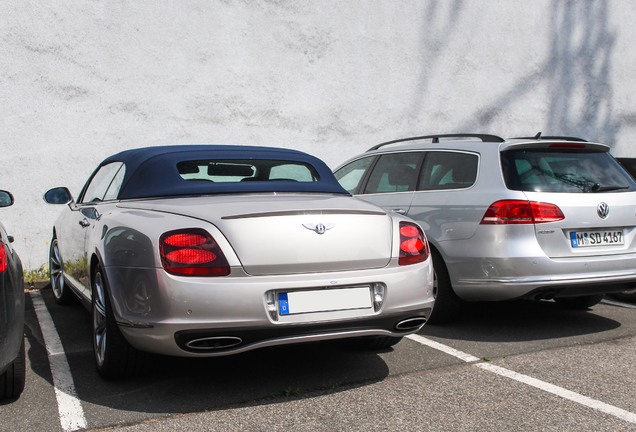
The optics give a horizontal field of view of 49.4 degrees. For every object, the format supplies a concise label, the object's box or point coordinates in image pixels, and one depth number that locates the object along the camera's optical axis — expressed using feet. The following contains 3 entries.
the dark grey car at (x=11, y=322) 10.75
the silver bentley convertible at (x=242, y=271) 11.06
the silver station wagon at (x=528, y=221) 15.71
